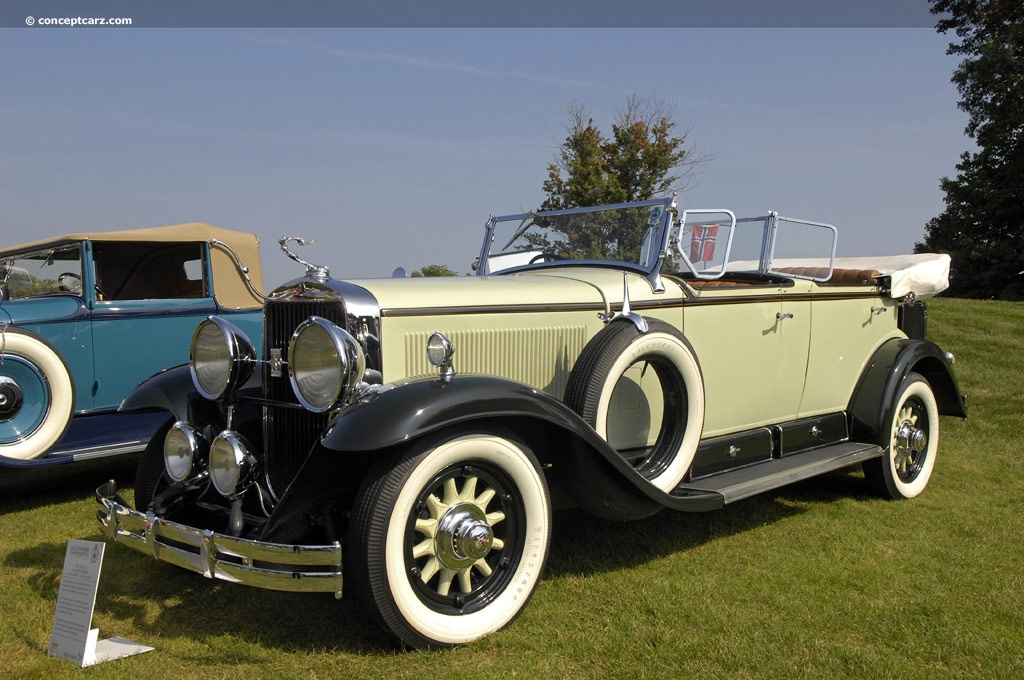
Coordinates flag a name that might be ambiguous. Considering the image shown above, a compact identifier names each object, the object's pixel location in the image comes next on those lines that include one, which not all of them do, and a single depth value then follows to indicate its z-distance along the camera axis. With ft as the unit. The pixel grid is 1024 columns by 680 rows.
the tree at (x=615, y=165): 43.55
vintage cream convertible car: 8.98
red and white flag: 13.84
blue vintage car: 16.88
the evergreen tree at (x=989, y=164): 61.82
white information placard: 8.95
